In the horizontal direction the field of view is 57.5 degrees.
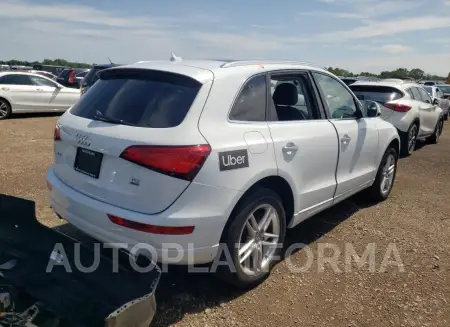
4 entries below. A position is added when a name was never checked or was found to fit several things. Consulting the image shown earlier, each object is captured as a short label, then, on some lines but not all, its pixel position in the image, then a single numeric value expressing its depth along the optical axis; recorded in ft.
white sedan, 40.24
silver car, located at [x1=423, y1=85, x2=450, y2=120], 53.31
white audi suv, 8.40
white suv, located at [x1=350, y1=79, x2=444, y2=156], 28.17
